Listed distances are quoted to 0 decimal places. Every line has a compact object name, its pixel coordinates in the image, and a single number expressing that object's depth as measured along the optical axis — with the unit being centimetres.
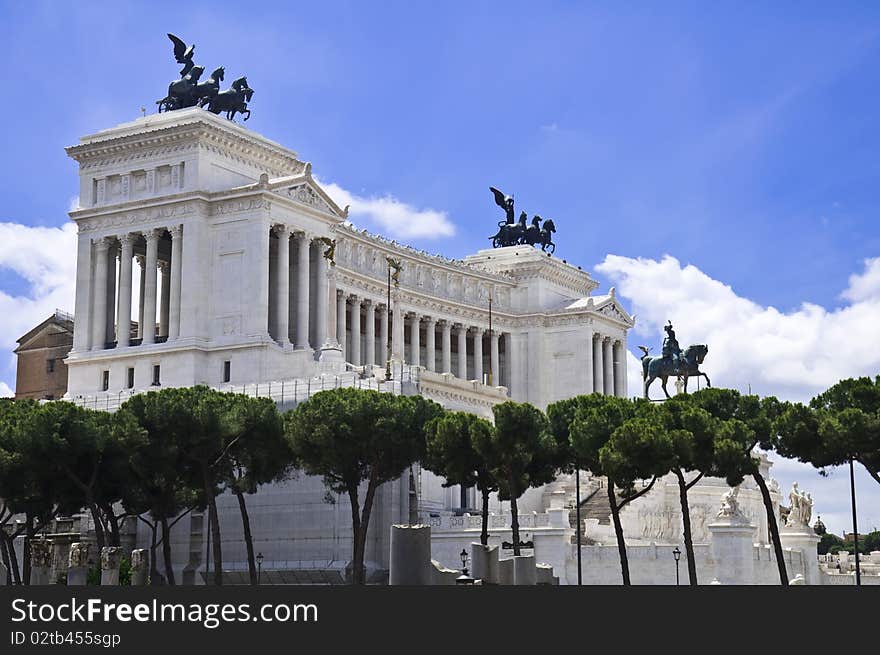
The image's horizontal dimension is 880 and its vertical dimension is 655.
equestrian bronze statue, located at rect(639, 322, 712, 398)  12638
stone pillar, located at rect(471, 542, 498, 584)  5550
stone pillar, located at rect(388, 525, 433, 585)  4494
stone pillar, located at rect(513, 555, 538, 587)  5759
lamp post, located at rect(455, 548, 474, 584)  5338
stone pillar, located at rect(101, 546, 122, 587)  6147
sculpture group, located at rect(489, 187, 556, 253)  15588
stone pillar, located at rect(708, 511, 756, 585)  8500
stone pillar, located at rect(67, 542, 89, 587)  5809
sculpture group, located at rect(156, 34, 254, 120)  11581
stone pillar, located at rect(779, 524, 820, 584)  9488
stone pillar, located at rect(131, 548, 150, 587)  5925
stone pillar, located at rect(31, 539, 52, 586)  6794
